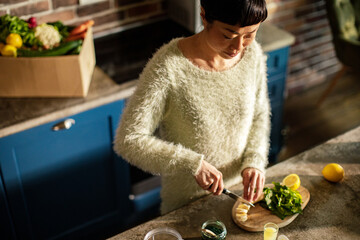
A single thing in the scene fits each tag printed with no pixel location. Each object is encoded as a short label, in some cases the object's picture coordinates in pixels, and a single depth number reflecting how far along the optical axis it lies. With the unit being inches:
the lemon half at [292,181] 56.7
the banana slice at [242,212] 52.9
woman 50.6
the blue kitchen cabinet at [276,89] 99.6
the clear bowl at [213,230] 50.5
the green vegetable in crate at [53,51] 73.0
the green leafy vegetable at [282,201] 53.4
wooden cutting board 52.2
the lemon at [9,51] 72.1
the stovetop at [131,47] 85.6
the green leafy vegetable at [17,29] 73.8
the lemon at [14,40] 72.7
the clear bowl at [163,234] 50.8
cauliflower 74.9
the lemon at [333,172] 58.6
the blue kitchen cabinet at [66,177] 77.2
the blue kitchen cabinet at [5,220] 78.5
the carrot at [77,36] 77.9
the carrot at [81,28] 78.6
